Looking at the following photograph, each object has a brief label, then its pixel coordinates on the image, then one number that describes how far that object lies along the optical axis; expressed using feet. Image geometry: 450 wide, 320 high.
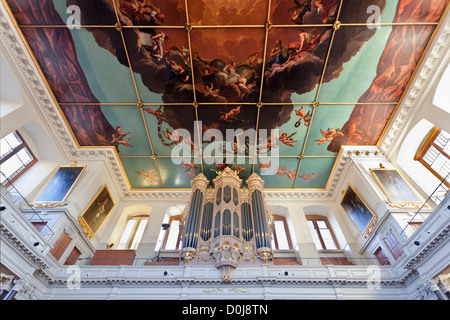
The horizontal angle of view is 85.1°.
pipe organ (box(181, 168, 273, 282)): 31.83
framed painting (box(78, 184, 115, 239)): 37.47
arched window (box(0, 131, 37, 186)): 32.89
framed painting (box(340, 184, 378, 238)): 36.86
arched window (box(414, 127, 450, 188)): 33.04
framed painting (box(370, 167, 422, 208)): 33.42
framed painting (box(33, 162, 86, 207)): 34.17
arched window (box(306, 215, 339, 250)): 43.60
